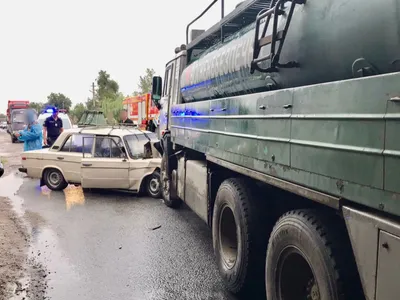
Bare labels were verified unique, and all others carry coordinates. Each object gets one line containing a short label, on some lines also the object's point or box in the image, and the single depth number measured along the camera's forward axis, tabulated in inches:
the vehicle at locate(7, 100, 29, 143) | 1374.3
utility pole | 2233.0
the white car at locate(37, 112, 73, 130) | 944.3
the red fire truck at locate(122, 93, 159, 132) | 828.9
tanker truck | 85.5
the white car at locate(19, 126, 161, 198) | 396.2
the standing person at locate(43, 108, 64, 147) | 562.3
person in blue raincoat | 552.4
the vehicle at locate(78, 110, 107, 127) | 951.3
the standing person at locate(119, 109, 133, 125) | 582.1
